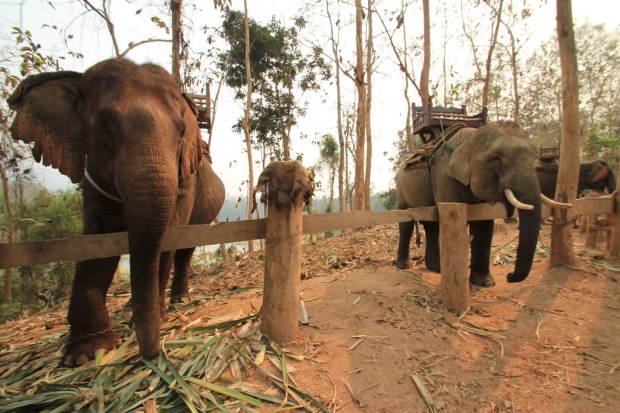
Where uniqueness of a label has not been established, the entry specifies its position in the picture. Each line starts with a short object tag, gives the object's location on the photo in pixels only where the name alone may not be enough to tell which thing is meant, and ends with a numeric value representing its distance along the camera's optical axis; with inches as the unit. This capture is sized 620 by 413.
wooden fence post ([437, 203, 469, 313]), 138.2
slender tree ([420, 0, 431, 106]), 490.6
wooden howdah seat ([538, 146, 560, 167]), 434.6
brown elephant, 85.6
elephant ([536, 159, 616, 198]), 414.0
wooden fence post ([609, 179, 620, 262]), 211.6
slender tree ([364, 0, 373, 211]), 643.5
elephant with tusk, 134.6
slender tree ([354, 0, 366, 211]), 554.7
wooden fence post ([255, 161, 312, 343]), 100.6
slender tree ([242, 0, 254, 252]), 519.5
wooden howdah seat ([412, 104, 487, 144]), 217.8
